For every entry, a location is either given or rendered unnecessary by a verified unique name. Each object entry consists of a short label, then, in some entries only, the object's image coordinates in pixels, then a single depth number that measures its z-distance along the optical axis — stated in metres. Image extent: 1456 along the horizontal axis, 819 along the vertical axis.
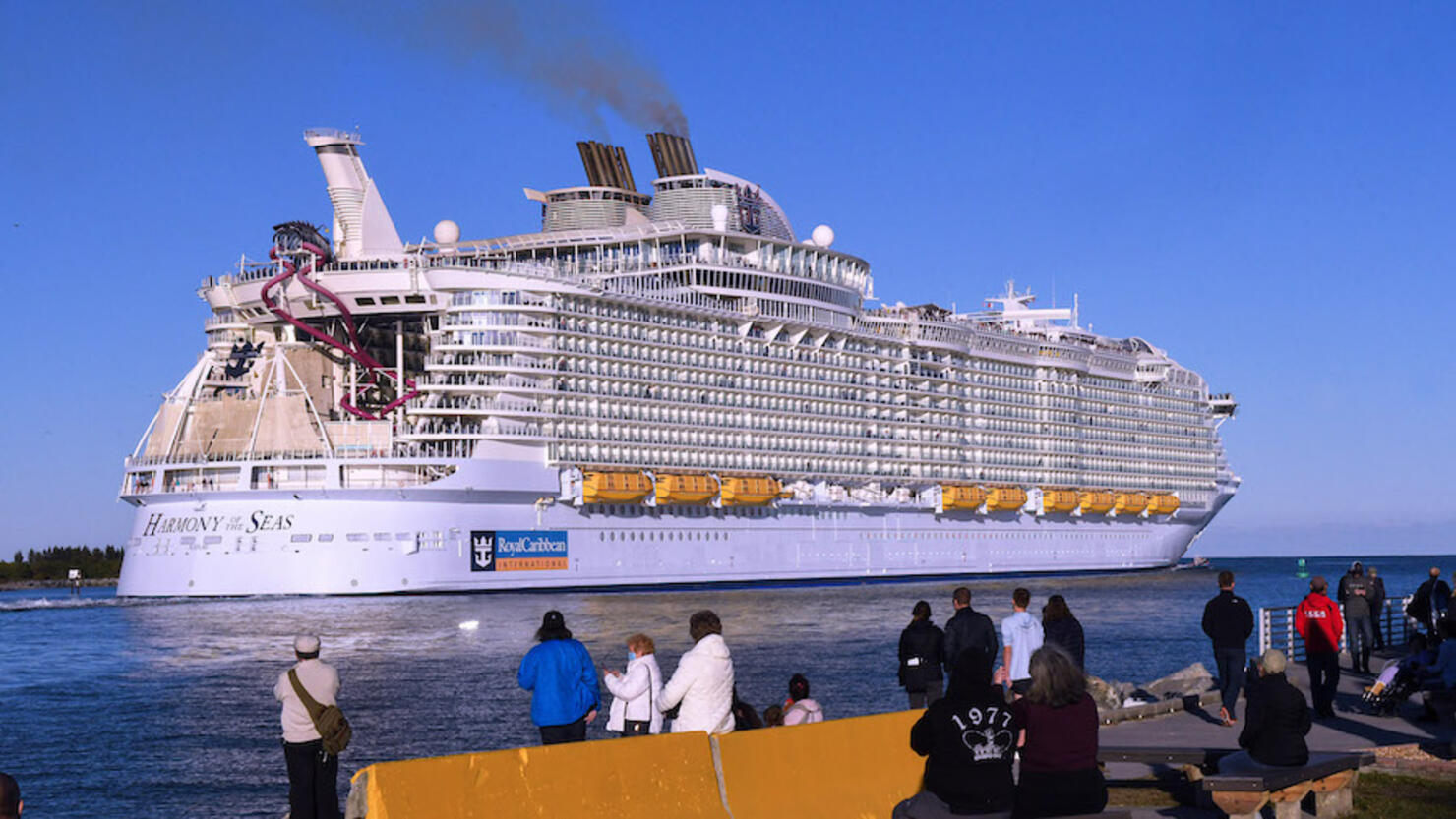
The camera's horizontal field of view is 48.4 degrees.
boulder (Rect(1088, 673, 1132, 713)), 23.06
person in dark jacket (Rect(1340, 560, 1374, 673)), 25.88
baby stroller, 20.61
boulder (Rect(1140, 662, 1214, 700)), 24.20
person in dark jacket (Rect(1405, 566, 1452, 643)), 25.78
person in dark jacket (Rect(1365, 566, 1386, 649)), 27.55
